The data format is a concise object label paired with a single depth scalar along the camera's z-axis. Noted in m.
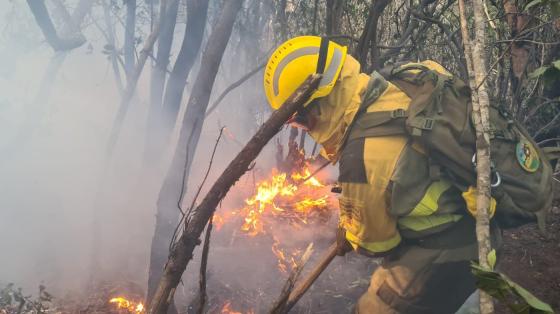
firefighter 2.39
